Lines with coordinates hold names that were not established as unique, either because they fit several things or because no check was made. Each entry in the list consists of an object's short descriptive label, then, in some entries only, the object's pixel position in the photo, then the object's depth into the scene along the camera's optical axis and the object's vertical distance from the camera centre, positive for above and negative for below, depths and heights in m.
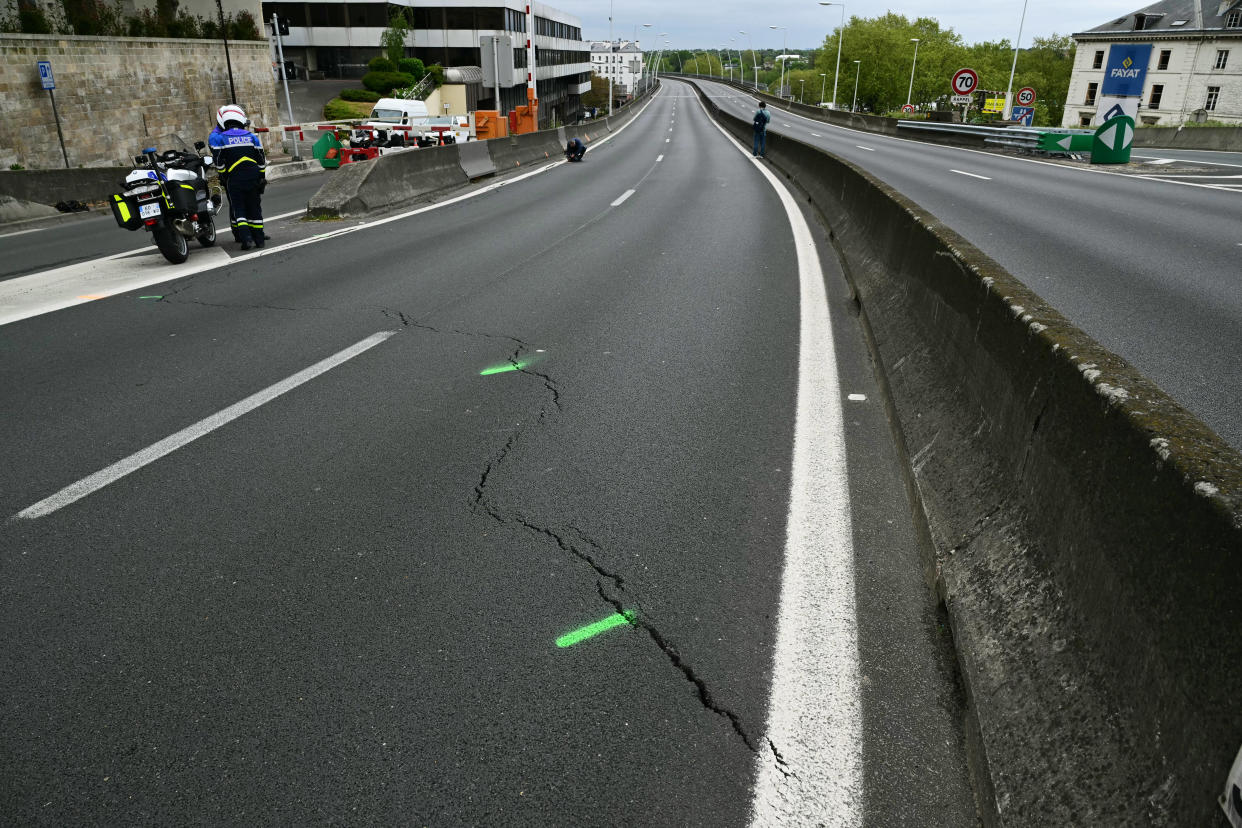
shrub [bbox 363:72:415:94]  57.47 +1.30
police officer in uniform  11.27 -0.87
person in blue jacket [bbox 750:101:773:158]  26.40 -0.98
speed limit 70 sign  35.03 +0.81
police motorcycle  10.15 -1.23
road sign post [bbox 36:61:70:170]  19.77 +0.57
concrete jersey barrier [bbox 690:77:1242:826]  1.84 -1.33
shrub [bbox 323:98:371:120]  50.50 -0.61
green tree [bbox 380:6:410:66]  60.53 +4.38
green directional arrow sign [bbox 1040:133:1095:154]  25.89 -1.25
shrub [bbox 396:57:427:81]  60.94 +2.38
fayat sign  66.81 +2.53
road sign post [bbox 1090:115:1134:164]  23.80 -1.10
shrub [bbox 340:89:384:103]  55.59 +0.29
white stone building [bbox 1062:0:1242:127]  67.69 +3.66
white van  34.09 -0.49
